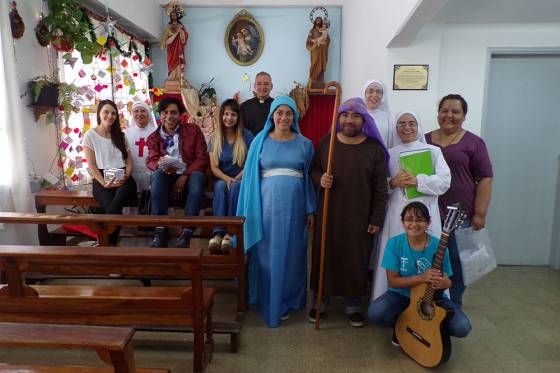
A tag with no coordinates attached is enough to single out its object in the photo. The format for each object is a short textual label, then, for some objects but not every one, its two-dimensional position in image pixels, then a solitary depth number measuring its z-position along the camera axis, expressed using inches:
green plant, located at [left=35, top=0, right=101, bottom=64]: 126.0
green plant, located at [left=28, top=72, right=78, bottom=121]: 124.0
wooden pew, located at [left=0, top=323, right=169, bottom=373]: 40.5
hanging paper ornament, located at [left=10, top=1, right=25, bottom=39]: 116.0
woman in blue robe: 96.0
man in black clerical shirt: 136.7
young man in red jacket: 113.3
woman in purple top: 93.7
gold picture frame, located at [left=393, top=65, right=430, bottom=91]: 124.0
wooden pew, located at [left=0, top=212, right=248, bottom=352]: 89.4
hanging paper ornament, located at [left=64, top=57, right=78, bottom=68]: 136.1
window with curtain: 145.9
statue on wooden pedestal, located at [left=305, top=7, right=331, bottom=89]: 234.8
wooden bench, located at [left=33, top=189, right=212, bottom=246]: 122.0
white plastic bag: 93.7
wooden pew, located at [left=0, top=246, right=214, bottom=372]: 65.2
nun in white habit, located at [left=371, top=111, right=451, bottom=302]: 89.0
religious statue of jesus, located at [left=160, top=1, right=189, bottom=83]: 233.3
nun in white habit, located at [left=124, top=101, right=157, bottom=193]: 130.9
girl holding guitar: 80.2
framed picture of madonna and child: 245.9
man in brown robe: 92.1
